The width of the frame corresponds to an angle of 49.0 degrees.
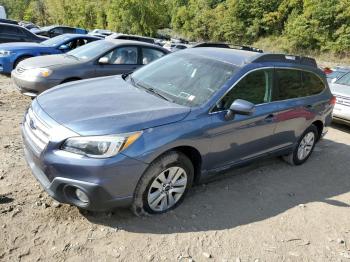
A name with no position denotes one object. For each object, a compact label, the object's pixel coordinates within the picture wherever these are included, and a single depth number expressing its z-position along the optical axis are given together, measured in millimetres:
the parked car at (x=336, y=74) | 9804
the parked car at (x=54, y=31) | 23948
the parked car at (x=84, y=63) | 7441
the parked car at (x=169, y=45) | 20231
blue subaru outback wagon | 3383
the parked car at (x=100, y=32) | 30453
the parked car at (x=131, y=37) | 14320
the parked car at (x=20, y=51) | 10031
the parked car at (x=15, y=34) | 14023
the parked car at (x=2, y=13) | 31728
